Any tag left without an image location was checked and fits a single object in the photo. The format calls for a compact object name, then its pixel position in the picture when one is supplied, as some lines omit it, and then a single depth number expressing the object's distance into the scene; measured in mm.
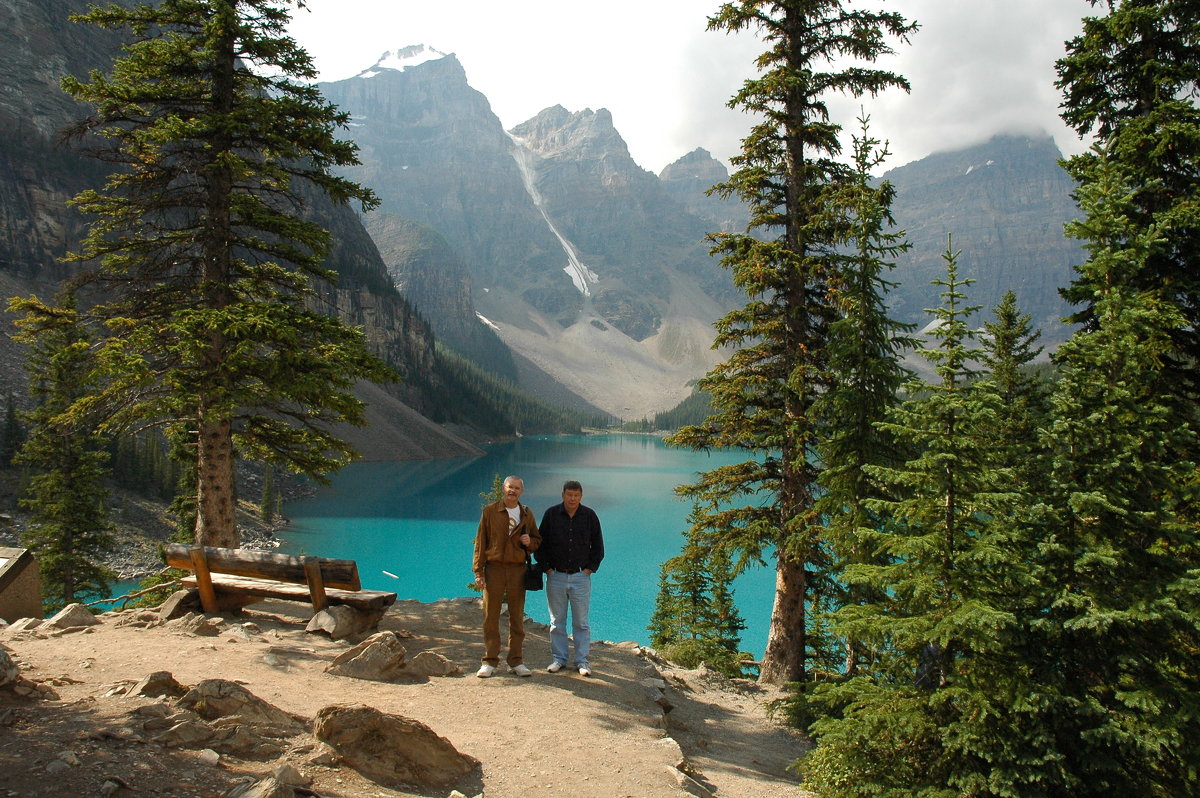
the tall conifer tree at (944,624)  6348
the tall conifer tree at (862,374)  10336
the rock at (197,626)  8938
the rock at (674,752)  6883
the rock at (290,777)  4414
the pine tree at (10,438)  46312
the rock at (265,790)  4117
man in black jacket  8586
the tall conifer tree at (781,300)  12547
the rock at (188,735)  4914
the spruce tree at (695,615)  22797
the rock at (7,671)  5129
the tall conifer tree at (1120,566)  6086
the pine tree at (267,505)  56906
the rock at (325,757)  5211
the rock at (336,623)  9625
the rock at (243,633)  8923
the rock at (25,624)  8445
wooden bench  9789
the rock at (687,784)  6328
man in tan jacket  8289
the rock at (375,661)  8016
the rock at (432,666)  8297
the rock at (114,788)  3972
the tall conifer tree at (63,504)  23141
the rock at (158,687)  5699
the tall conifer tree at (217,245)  10766
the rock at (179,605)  9523
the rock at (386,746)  5445
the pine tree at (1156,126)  9547
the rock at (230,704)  5512
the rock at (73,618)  8758
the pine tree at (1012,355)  19391
